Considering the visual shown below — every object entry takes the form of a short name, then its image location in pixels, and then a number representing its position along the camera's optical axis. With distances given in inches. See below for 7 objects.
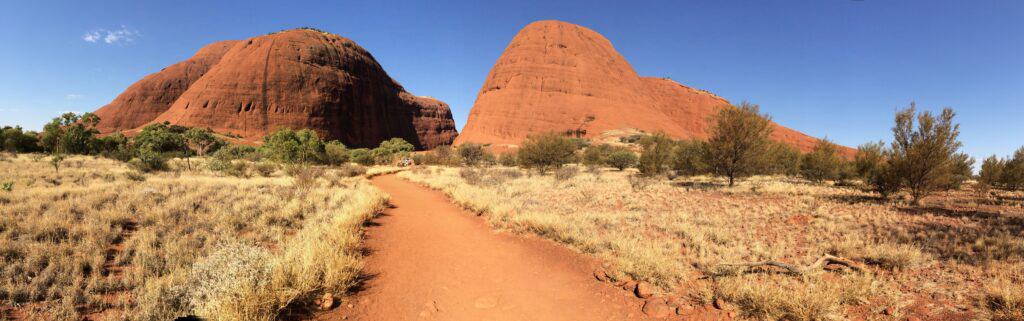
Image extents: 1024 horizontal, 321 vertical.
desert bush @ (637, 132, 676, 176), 1021.2
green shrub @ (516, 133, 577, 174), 1053.8
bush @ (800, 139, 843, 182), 976.3
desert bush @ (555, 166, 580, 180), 815.6
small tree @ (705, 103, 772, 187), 653.7
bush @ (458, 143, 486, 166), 1657.2
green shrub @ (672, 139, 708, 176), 917.8
